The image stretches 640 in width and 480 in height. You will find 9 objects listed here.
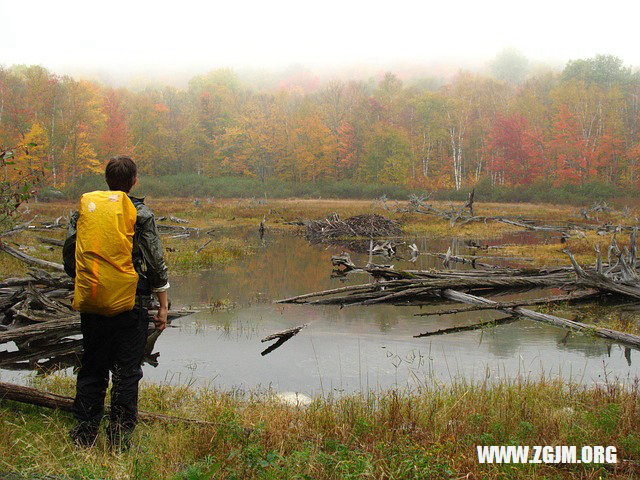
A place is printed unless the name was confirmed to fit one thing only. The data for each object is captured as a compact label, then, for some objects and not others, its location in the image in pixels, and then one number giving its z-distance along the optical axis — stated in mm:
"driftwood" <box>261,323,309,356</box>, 9273
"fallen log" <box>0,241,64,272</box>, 10828
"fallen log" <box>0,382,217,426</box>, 5320
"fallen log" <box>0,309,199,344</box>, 7679
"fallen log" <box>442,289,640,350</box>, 7340
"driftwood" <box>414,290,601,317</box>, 8891
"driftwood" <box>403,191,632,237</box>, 26906
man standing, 4480
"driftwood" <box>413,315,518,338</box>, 10516
